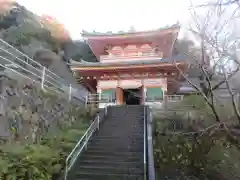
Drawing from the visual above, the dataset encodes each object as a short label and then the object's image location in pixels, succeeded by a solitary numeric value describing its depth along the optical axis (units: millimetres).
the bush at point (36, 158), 3952
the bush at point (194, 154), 6345
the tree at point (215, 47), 3886
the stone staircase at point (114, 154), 4770
